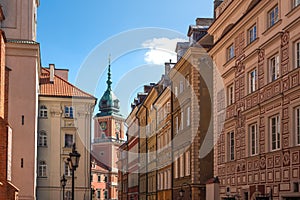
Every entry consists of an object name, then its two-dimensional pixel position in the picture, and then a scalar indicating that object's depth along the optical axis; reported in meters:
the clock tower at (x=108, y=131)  118.81
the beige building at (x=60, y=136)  51.59
